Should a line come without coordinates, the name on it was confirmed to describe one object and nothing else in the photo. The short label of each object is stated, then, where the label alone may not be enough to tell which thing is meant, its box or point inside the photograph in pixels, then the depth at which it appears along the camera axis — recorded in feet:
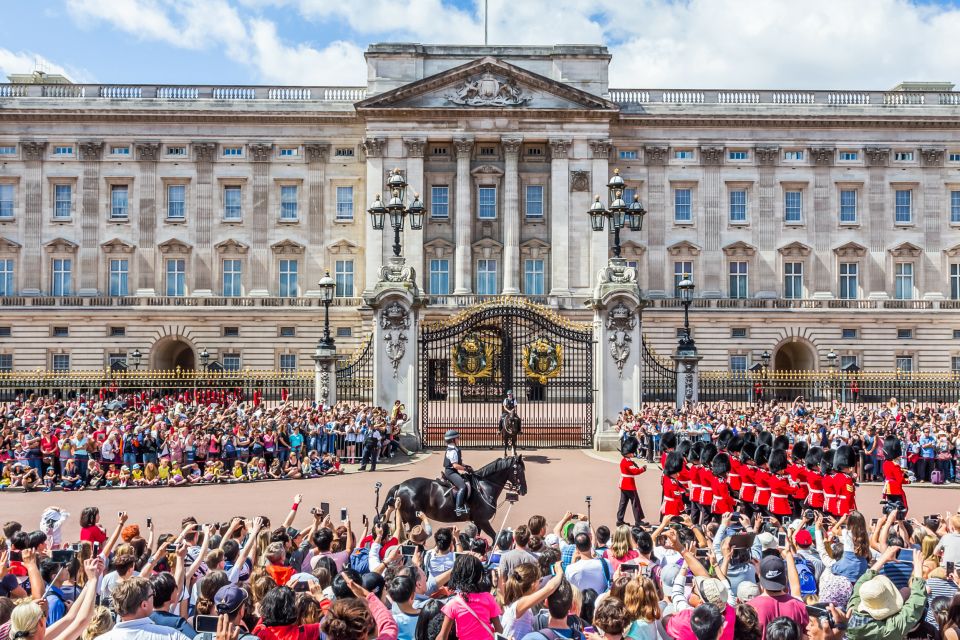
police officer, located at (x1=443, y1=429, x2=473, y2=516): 40.45
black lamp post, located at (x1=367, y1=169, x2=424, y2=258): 81.38
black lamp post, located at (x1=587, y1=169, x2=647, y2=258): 82.64
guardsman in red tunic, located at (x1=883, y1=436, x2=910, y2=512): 48.29
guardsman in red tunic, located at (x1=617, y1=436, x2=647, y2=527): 46.29
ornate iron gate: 82.99
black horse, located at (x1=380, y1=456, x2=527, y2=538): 40.16
